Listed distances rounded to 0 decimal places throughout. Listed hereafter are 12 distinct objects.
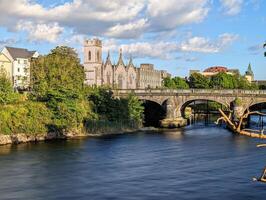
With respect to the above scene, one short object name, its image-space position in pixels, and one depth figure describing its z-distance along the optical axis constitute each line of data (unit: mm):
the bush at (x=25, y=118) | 65250
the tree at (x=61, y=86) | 72812
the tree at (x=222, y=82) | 165250
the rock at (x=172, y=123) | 96688
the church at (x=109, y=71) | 145000
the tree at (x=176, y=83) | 171050
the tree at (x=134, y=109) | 90619
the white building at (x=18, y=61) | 119375
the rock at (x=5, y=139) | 62681
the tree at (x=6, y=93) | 72438
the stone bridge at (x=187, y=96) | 93938
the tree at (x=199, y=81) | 166500
